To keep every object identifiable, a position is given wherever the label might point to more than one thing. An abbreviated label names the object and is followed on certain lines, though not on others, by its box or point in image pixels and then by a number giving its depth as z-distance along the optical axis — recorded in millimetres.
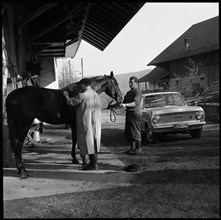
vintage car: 7574
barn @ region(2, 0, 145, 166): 6418
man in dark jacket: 6590
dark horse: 4980
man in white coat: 4793
